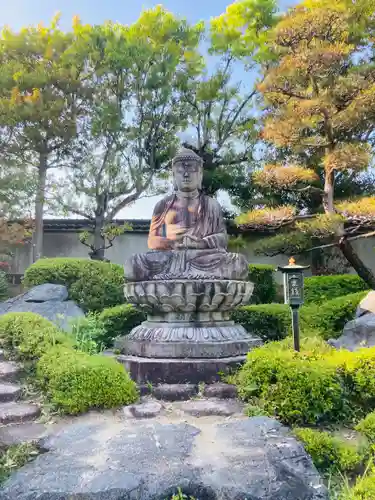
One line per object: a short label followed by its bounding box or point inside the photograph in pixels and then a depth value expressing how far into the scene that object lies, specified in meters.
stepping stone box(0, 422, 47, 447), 3.05
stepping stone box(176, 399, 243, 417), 3.75
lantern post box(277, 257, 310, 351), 4.18
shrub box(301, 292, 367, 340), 7.36
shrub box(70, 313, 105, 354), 5.09
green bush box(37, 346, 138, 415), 3.65
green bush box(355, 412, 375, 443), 3.15
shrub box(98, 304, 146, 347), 6.80
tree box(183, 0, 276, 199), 13.36
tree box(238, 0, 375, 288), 9.27
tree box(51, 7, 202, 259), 12.74
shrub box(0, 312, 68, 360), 4.70
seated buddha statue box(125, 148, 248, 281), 5.23
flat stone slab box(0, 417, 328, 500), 2.42
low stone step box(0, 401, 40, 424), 3.47
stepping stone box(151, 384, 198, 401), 4.14
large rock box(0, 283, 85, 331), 8.79
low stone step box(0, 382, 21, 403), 3.87
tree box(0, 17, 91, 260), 12.44
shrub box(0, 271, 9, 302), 12.04
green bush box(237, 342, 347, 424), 3.41
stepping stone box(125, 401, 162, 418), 3.68
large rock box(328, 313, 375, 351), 6.32
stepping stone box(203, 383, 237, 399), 4.13
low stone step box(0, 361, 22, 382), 4.32
